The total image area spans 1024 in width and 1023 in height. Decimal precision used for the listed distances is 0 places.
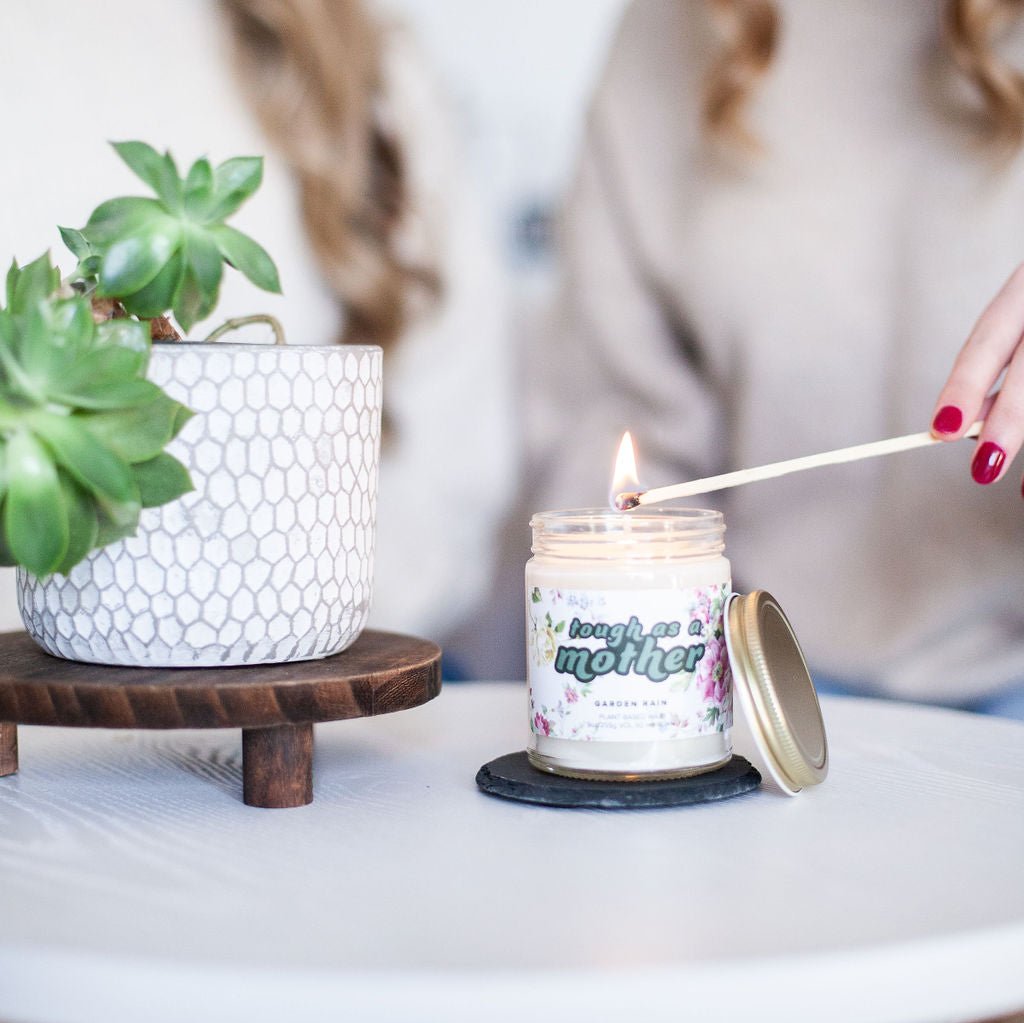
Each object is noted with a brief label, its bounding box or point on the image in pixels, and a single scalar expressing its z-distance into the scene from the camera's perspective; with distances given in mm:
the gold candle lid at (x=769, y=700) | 540
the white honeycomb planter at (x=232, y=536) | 539
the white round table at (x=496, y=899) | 357
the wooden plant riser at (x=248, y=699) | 523
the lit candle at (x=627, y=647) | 535
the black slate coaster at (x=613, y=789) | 537
